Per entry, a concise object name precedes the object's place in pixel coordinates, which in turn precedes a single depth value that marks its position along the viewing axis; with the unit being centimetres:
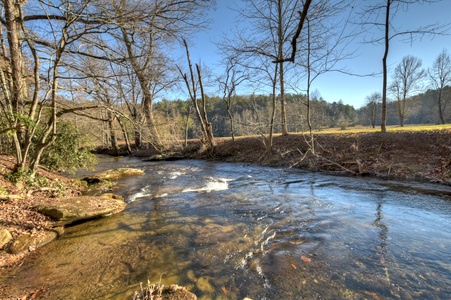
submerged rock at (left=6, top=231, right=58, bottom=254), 425
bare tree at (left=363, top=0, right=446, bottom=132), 1401
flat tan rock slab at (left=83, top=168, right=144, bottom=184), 1046
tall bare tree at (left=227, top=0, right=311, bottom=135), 1450
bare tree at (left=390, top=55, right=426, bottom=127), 3484
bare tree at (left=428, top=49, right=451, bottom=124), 3228
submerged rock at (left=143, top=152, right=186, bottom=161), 2081
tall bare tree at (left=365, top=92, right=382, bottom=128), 4699
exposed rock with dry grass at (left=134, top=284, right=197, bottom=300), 264
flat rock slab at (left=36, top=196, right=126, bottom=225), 562
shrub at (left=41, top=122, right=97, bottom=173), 947
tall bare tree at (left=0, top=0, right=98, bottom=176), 622
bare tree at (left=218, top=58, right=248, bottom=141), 2292
